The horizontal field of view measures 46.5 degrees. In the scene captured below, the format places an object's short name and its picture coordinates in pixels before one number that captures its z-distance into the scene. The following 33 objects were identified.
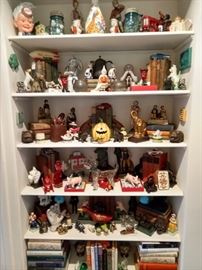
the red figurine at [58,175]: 1.43
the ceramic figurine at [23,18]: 1.23
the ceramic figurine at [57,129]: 1.36
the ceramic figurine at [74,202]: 1.59
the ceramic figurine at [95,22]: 1.23
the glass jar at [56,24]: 1.27
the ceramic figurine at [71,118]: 1.44
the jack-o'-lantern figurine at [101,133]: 1.31
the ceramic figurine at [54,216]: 1.46
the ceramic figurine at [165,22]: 1.26
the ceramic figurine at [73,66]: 1.40
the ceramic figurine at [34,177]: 1.41
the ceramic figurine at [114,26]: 1.24
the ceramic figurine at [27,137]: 1.34
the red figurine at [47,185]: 1.37
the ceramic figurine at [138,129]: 1.33
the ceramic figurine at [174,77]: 1.25
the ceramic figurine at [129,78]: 1.35
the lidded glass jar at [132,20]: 1.24
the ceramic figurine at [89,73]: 1.35
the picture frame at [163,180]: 1.36
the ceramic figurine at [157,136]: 1.33
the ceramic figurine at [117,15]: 1.25
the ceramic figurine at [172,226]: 1.40
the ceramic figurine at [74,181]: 1.39
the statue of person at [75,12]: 1.30
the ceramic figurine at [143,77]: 1.33
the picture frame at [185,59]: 1.18
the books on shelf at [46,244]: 1.43
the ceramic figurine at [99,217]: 1.44
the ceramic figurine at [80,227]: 1.45
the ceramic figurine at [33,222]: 1.47
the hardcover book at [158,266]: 1.38
